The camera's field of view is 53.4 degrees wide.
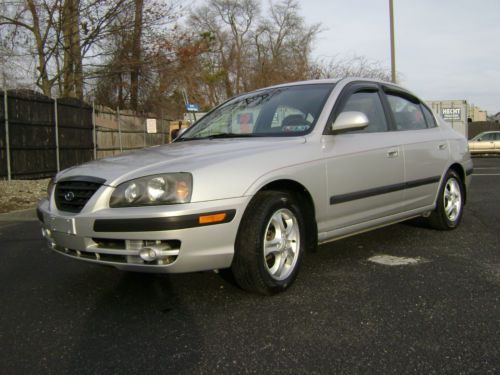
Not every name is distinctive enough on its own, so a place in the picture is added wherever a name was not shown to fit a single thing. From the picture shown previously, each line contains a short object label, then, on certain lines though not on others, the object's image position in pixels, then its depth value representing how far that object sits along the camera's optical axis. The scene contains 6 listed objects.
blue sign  13.41
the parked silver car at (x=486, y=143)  21.83
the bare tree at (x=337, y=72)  23.59
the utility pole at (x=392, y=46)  20.58
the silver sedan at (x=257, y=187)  2.86
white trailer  22.22
